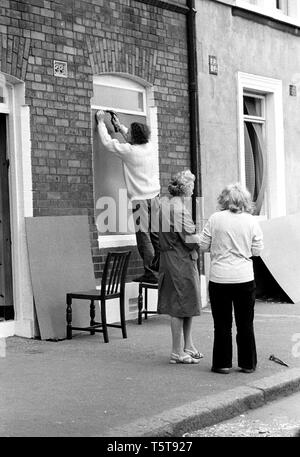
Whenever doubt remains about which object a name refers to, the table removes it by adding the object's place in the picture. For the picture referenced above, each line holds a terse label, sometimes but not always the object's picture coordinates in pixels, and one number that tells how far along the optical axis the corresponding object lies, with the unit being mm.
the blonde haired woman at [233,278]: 15464
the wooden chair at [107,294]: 18257
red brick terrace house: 19115
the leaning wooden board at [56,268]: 18959
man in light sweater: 21175
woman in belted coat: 16119
